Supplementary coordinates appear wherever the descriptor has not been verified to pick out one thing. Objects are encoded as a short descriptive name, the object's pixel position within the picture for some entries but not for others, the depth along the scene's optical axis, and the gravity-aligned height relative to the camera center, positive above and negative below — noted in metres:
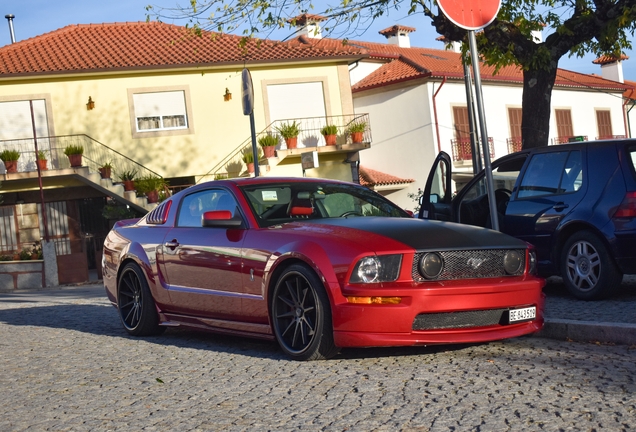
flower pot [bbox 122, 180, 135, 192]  29.42 +1.99
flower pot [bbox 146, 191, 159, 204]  28.84 +1.53
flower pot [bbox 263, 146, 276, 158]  31.67 +2.76
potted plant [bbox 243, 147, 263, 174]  31.55 +2.54
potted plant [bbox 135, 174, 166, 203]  28.86 +1.83
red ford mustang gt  6.22 -0.33
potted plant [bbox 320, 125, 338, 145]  32.66 +3.22
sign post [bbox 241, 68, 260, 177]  12.80 +1.88
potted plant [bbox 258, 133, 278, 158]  31.67 +3.00
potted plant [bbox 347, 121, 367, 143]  32.56 +3.19
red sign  8.01 +1.72
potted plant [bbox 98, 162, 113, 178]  29.73 +2.57
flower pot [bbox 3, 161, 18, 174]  29.38 +2.97
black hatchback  8.84 +0.00
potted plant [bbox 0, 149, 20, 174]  29.33 +3.20
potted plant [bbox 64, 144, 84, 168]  29.55 +3.15
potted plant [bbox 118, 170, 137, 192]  29.42 +2.11
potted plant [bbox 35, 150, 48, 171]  29.73 +3.07
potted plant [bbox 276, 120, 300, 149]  32.12 +3.27
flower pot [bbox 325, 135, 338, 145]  32.62 +3.02
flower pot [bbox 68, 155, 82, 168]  29.64 +2.96
